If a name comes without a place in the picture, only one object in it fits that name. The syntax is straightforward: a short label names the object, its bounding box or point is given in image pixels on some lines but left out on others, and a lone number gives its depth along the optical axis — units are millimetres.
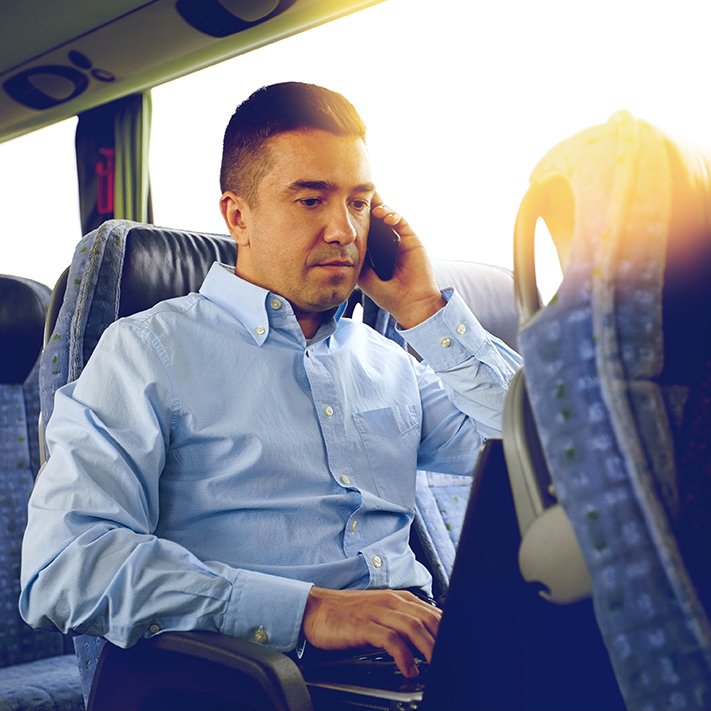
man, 864
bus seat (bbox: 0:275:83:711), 1300
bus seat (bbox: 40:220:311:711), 729
